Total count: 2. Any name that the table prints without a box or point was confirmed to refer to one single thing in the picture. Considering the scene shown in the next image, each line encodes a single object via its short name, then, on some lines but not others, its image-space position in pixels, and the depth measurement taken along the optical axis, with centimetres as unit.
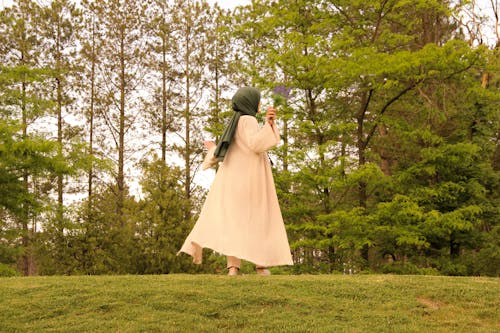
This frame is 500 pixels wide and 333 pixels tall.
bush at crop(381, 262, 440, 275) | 1725
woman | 827
